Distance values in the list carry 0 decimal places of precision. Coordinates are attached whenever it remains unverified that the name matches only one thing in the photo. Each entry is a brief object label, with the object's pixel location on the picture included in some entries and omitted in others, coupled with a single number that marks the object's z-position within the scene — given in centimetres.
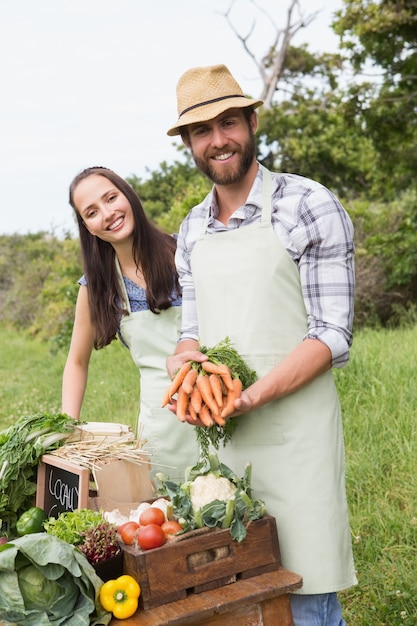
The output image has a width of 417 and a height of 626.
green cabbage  195
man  236
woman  325
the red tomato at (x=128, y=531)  216
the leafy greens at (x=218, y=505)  214
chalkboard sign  241
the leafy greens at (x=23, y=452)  264
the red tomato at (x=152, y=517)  217
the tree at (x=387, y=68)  1041
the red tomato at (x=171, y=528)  212
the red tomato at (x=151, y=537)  205
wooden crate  202
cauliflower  220
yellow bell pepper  196
